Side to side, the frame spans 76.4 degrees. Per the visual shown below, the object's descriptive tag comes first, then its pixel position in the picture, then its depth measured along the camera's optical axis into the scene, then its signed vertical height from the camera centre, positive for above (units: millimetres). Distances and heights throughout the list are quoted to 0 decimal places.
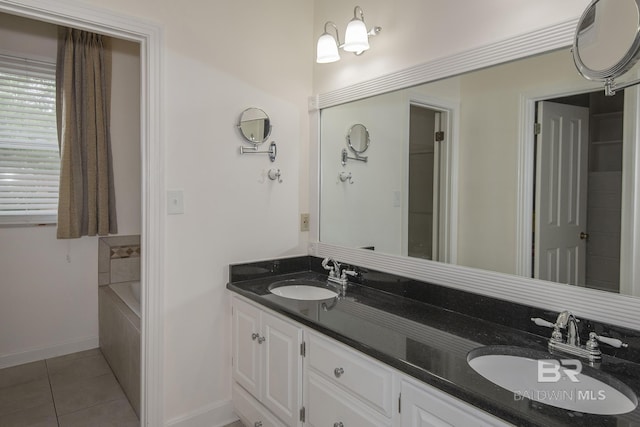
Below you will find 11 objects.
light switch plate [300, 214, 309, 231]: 2547 -106
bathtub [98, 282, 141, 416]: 2324 -834
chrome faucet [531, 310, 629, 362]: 1237 -417
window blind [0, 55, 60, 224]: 2893 +438
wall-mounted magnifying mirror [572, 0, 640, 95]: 1060 +465
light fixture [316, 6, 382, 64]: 1977 +832
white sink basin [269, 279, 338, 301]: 2188 -455
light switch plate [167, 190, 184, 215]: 2021 +10
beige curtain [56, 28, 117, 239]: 2947 +514
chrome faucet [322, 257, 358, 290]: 2188 -368
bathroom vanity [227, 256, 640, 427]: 1078 -474
